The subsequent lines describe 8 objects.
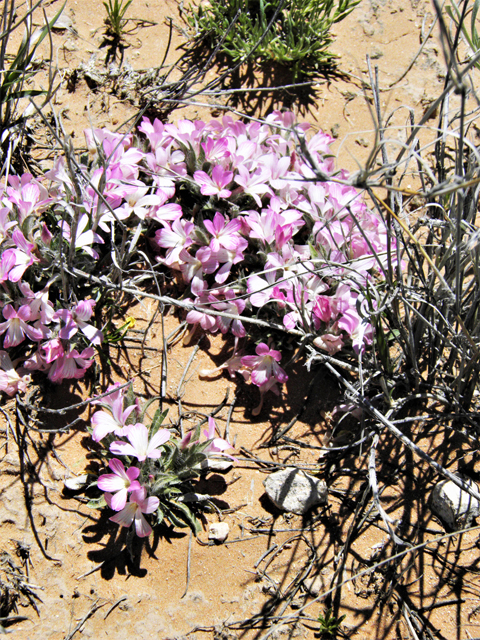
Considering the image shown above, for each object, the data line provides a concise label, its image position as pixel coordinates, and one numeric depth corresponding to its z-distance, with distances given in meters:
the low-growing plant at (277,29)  0.59
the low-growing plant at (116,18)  0.57
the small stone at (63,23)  0.58
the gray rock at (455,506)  0.43
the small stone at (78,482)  0.43
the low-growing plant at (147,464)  0.41
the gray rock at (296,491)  0.43
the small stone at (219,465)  0.45
